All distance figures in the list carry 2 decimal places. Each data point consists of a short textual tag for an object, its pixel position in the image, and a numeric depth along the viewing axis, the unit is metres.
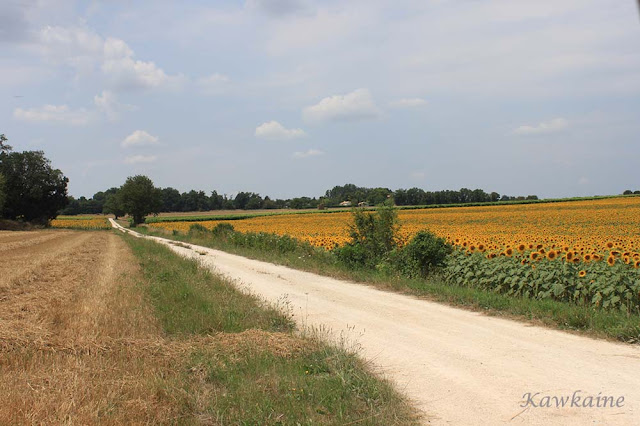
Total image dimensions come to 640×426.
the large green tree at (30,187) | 72.44
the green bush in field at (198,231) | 45.64
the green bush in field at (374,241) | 17.91
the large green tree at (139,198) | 92.50
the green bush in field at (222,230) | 39.41
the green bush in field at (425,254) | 14.56
